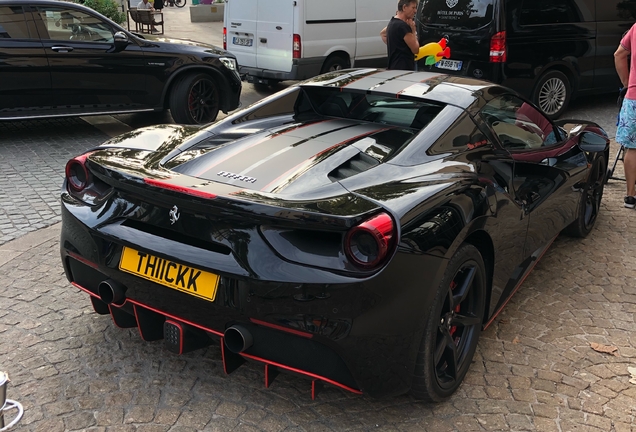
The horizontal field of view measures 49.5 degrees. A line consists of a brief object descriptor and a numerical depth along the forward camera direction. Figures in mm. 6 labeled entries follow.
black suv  7645
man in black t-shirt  7676
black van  9312
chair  19281
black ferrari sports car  2639
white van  10719
